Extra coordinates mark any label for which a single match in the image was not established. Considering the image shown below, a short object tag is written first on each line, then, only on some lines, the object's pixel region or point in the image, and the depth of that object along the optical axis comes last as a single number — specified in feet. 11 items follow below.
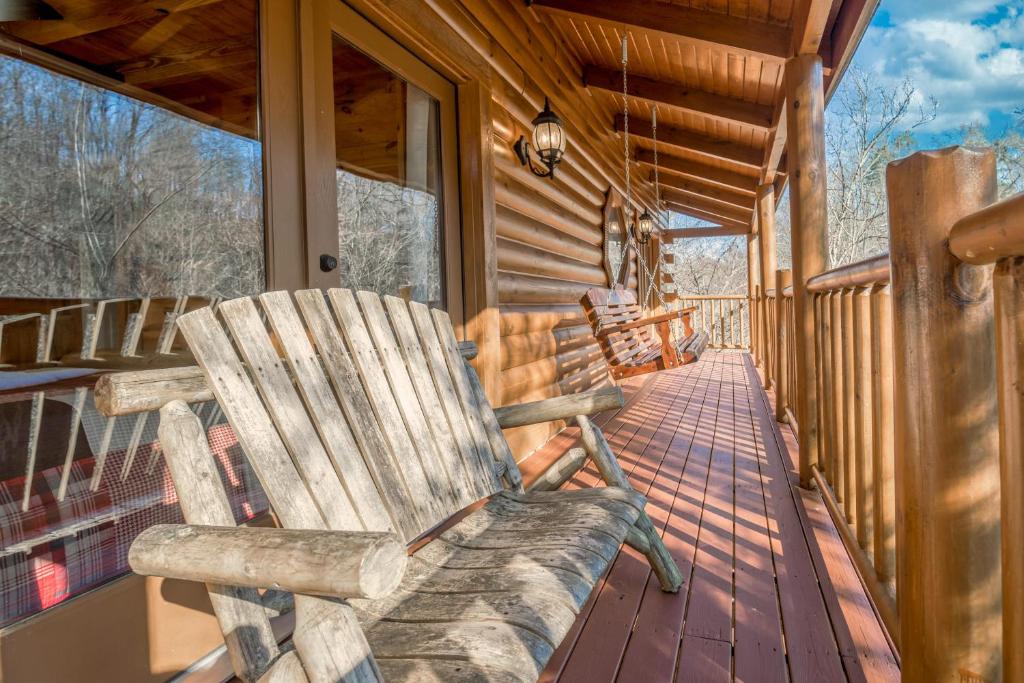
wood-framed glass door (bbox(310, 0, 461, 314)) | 6.55
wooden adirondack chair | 2.45
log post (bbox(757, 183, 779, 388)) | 17.25
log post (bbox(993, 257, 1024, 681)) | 2.27
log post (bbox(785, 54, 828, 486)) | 8.38
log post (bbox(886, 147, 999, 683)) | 2.80
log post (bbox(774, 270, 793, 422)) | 12.00
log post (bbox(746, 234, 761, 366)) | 23.87
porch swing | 12.42
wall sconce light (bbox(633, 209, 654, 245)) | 22.41
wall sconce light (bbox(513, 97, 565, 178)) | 10.90
